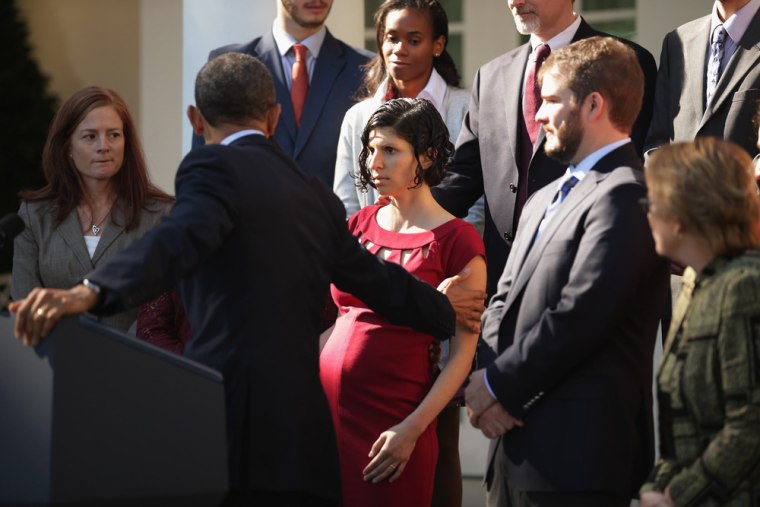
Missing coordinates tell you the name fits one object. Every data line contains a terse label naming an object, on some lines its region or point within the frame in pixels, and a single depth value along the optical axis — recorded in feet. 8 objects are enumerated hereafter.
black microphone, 18.58
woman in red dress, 25.08
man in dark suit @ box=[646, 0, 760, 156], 27.20
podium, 16.43
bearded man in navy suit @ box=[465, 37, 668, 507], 20.86
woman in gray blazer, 29.37
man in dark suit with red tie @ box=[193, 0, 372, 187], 32.68
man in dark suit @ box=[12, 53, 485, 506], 19.60
